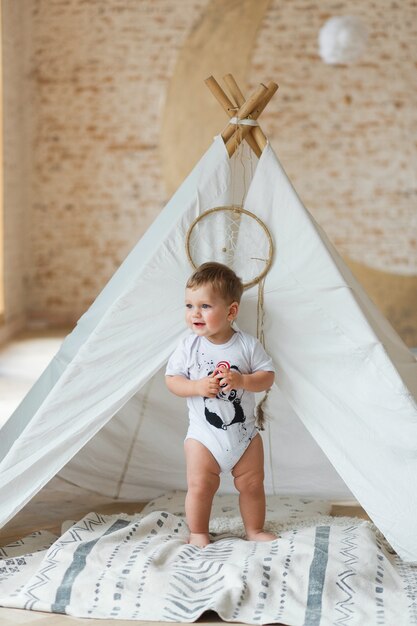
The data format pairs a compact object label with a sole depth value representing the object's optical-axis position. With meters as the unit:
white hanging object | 7.03
